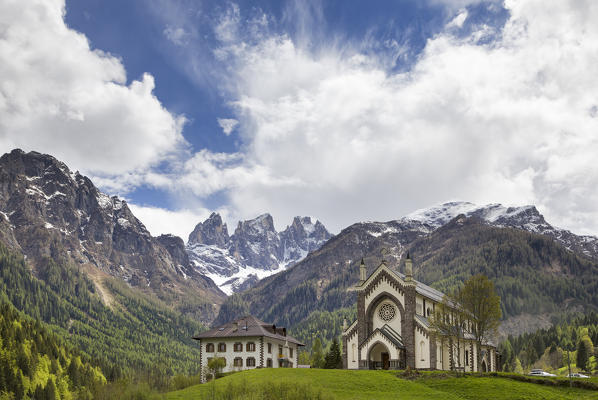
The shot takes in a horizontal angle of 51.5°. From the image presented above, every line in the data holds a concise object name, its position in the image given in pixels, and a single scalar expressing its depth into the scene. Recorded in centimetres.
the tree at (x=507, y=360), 17832
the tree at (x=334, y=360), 12051
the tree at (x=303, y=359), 18462
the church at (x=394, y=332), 10256
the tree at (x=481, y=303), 9094
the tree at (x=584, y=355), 16712
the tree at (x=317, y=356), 15632
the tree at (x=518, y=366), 19125
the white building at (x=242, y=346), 11338
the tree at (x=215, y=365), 10344
